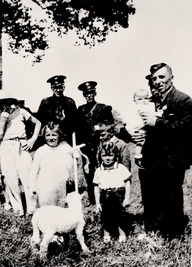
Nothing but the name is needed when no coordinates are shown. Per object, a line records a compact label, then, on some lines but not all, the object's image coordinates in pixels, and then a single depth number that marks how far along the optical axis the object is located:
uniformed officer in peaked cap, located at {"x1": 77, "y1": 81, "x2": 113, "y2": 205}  6.86
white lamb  4.48
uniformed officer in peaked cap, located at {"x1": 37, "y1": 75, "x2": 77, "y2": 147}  7.04
